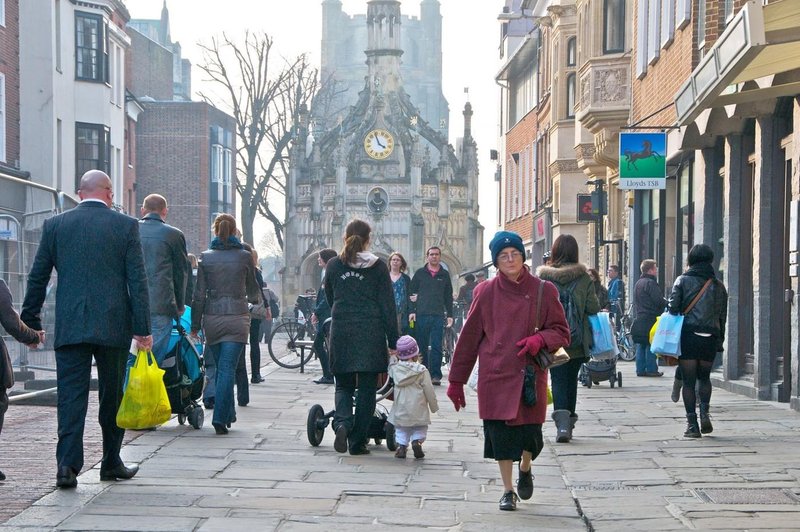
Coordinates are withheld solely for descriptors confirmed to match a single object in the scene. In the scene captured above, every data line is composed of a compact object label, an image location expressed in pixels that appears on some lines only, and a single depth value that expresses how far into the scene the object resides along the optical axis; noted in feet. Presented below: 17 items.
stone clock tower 321.73
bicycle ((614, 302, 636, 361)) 82.69
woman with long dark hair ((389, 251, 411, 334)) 61.78
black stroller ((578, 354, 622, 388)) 63.77
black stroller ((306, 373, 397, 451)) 38.26
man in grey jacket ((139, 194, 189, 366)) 39.88
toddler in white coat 36.70
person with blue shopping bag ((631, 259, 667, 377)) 70.44
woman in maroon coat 28.55
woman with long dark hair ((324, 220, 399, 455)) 36.94
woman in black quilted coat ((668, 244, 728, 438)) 41.29
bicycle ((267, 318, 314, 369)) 76.33
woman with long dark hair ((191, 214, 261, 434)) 41.55
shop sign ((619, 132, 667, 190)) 70.74
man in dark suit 29.96
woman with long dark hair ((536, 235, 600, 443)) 41.22
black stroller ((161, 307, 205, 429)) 40.19
